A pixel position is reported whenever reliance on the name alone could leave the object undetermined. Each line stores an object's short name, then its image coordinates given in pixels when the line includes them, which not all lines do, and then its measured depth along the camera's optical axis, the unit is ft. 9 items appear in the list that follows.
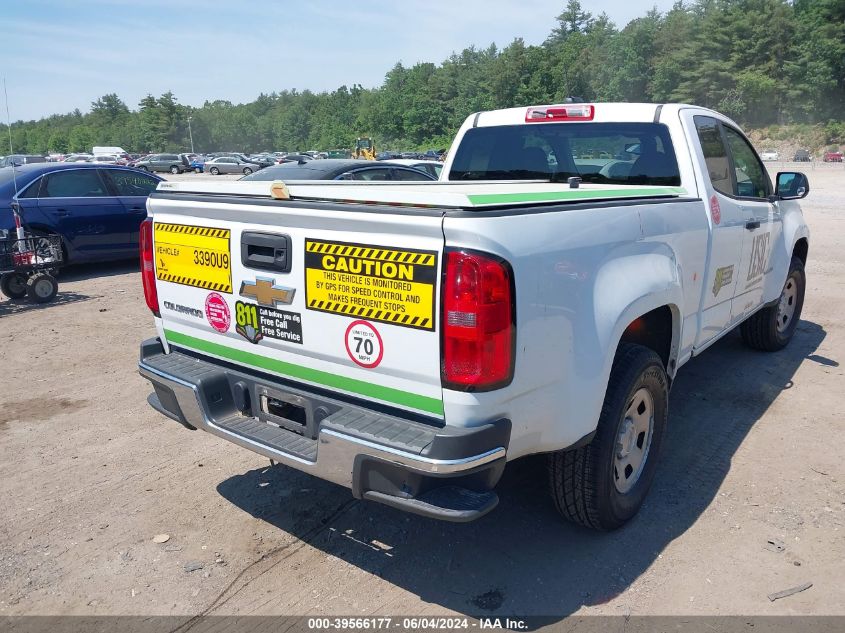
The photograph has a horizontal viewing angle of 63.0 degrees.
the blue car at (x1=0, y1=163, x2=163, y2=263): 30.42
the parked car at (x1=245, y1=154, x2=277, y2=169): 190.33
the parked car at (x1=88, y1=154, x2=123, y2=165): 196.24
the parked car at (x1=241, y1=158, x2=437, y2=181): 30.04
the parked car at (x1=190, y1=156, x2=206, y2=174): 194.39
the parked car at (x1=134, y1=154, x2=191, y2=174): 178.60
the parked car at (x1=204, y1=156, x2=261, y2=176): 180.96
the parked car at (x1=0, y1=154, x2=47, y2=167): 87.96
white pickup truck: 8.12
